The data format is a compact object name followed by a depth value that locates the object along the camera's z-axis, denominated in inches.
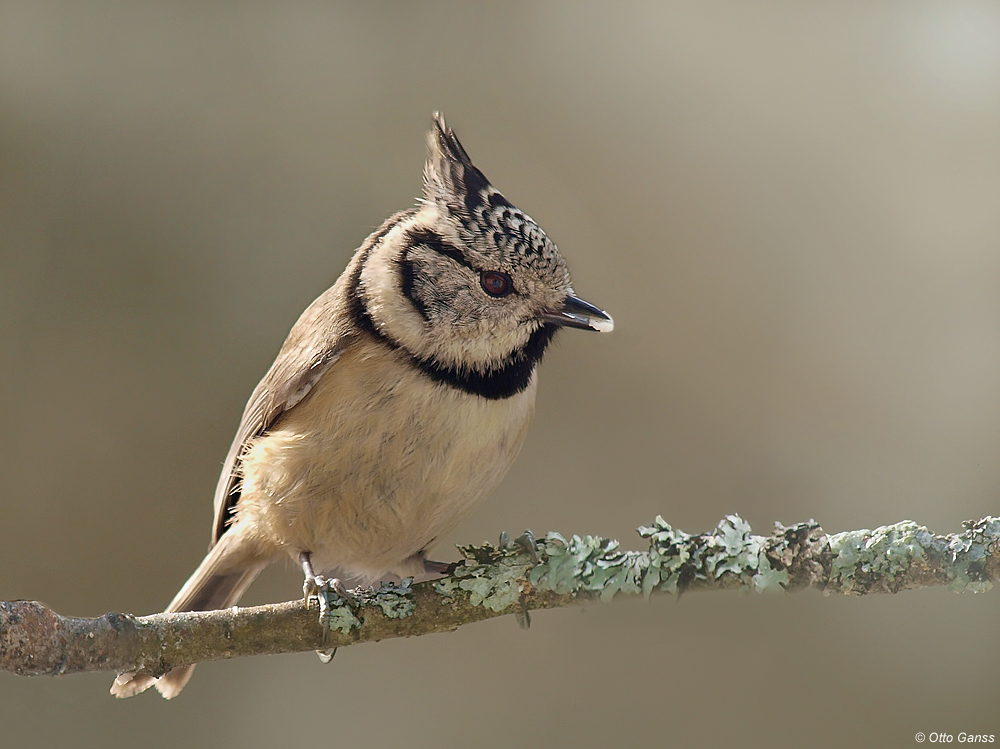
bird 108.6
